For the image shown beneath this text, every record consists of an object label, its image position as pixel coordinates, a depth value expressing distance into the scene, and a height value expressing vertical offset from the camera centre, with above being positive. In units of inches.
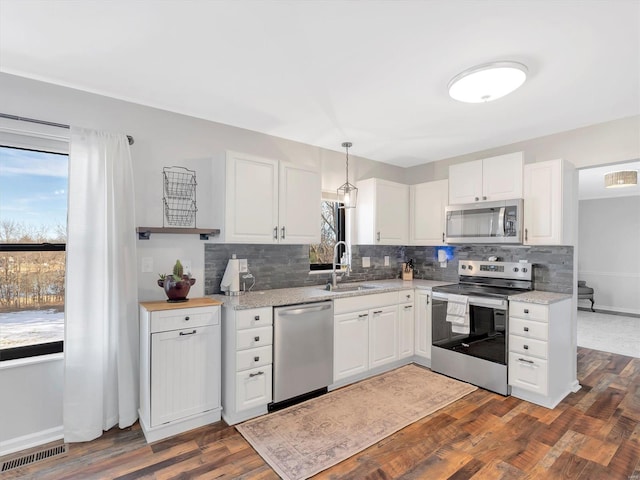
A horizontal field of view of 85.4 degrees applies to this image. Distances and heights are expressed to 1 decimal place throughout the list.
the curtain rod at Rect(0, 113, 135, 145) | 87.4 +30.5
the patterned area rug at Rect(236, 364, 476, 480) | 87.0 -54.7
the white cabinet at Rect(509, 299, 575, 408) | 113.6 -38.4
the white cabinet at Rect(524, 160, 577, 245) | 120.4 +12.9
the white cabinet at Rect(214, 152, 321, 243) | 113.7 +13.3
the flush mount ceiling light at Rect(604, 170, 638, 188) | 172.7 +30.9
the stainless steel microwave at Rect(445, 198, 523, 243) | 129.4 +6.6
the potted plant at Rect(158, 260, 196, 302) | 101.8 -13.7
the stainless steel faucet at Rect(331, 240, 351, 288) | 146.3 -11.5
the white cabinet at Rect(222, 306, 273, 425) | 101.7 -37.4
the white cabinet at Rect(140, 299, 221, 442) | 93.2 -36.3
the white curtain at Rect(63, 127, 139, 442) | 93.7 -15.0
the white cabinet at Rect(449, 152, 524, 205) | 130.8 +23.9
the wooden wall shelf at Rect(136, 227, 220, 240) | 103.5 +2.1
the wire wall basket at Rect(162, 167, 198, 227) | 113.0 +13.7
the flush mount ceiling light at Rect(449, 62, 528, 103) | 80.8 +38.8
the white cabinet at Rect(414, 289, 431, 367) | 148.2 -38.6
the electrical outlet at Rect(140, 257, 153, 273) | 107.5 -8.5
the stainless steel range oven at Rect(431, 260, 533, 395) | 123.8 -32.8
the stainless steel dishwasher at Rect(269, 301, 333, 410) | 109.5 -37.5
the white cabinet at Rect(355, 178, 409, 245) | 157.3 +12.0
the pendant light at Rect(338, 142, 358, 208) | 155.8 +21.1
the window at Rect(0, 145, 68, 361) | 92.6 -3.5
